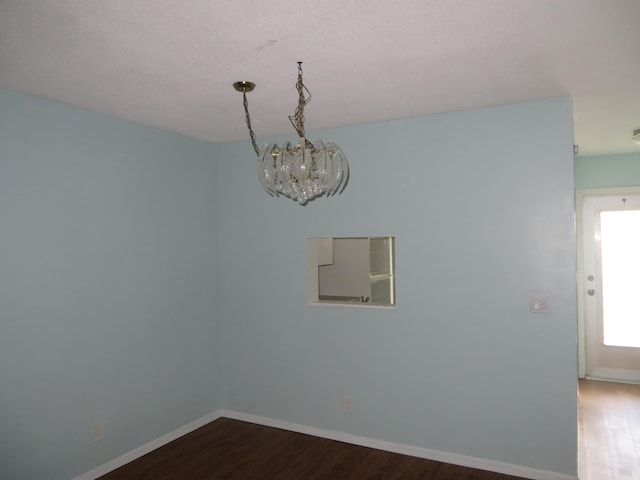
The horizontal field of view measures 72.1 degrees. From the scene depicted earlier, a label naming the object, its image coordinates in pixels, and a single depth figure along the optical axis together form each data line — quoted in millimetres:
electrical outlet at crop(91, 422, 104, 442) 3037
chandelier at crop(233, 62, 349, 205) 1947
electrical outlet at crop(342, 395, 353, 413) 3587
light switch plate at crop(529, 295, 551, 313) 2967
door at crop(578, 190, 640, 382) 4957
